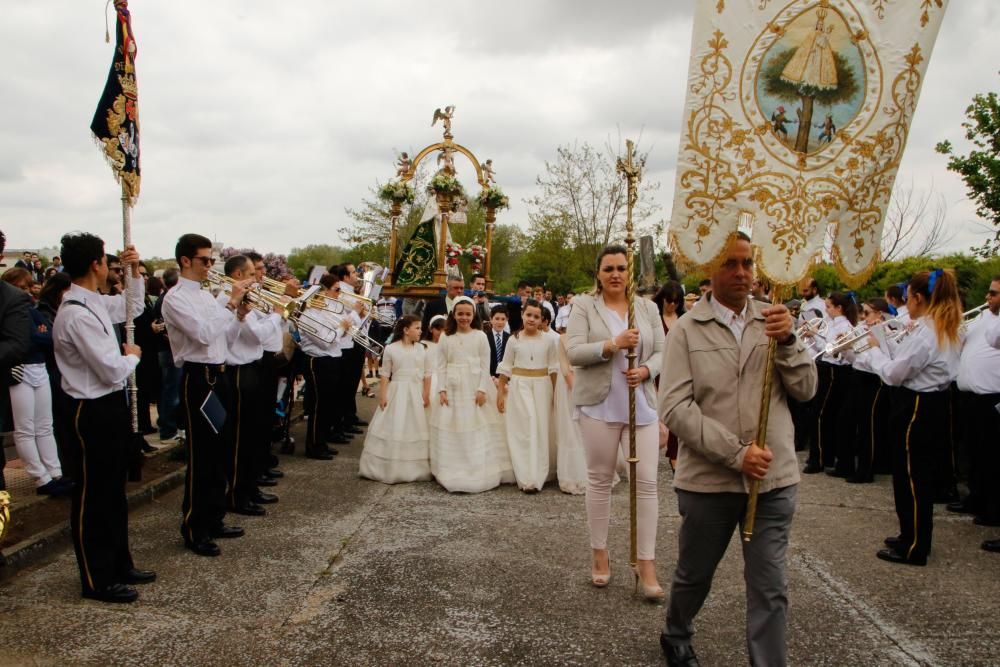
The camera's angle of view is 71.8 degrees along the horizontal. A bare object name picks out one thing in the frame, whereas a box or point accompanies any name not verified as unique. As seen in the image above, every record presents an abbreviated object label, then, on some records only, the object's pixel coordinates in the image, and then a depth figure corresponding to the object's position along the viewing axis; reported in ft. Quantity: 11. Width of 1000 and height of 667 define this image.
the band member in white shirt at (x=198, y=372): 16.47
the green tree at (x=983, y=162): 48.08
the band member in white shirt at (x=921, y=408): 16.42
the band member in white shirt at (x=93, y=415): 13.70
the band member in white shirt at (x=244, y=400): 19.49
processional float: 44.04
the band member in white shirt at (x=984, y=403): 19.60
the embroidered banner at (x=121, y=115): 18.11
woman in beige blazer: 14.57
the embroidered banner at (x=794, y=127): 10.65
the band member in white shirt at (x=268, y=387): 21.48
